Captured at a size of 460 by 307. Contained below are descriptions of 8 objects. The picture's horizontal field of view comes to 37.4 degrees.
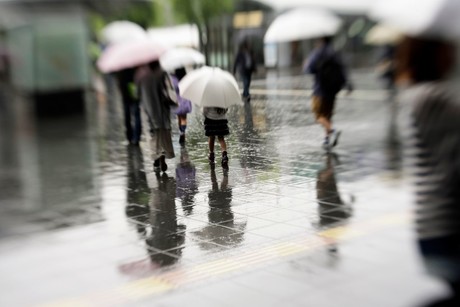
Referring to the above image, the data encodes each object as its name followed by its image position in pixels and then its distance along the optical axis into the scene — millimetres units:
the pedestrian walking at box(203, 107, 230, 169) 7344
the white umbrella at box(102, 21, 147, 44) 7344
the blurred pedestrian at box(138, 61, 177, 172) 7531
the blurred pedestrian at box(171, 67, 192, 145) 7410
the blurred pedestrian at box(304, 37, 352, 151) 8042
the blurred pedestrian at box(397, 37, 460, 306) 2312
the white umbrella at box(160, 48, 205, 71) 6676
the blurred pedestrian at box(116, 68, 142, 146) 9055
